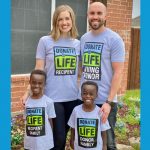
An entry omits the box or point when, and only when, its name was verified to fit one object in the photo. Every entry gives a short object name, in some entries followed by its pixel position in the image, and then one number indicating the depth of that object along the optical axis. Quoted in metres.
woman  2.47
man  2.38
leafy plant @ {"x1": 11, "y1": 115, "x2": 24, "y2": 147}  3.59
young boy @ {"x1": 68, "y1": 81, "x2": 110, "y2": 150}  2.44
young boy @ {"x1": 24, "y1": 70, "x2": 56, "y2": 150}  2.46
